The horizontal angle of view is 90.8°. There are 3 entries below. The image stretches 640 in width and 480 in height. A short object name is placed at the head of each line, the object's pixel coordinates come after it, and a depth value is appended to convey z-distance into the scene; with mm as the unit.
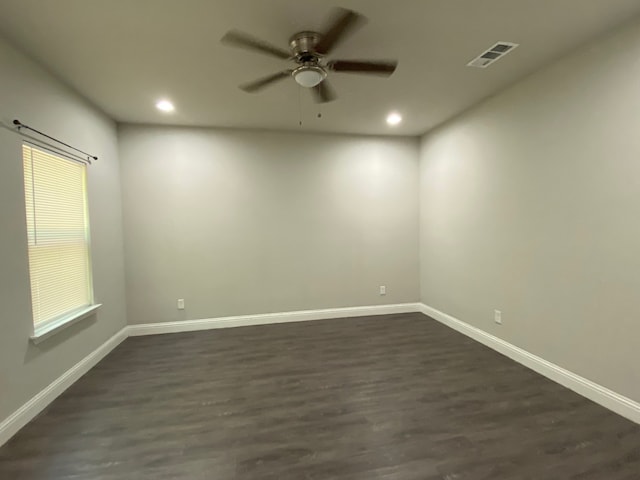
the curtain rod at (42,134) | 2168
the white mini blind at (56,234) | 2367
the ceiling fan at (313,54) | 1751
